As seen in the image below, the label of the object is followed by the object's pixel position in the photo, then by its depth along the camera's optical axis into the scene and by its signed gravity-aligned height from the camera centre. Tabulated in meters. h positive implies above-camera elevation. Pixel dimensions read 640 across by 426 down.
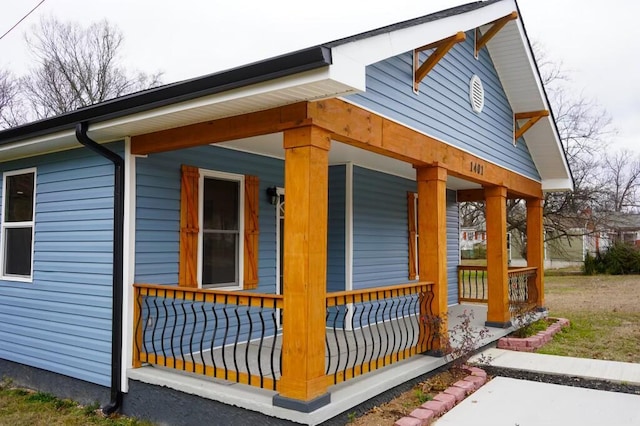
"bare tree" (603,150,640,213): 31.39 +4.31
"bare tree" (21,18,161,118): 23.00 +8.39
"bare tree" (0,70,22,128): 23.08 +6.66
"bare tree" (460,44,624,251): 22.55 +3.76
